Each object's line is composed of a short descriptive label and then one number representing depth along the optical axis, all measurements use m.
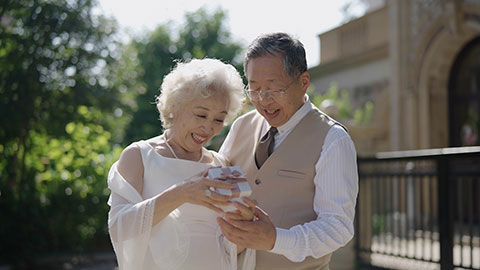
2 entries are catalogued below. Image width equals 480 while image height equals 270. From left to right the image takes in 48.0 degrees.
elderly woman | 2.25
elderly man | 2.14
